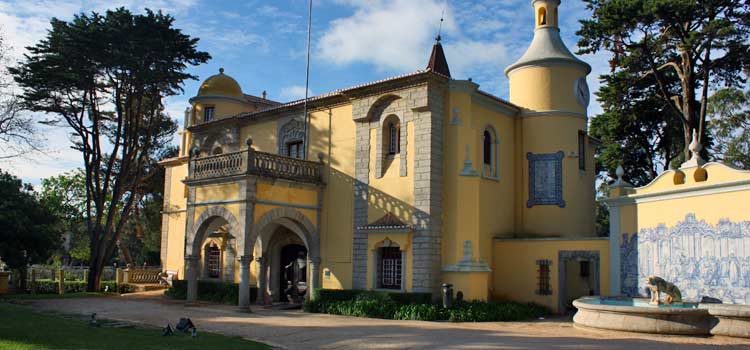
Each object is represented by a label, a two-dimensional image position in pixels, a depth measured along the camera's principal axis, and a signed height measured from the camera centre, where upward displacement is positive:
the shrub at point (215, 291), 23.57 -1.80
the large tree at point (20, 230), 23.16 +0.43
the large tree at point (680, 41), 22.20 +7.72
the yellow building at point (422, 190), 20.25 +1.96
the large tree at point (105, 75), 27.33 +7.26
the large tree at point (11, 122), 23.95 +4.50
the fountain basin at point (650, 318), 13.84 -1.48
